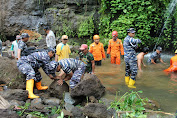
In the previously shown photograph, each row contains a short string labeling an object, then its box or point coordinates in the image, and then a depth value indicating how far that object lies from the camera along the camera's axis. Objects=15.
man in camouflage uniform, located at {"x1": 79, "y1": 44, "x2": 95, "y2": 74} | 5.93
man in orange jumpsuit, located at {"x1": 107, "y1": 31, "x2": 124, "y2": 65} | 8.48
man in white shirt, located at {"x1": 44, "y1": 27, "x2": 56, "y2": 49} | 7.11
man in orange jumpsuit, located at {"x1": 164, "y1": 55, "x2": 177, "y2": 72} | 7.68
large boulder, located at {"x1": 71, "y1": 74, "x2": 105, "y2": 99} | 4.41
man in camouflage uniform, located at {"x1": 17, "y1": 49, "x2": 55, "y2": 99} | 4.76
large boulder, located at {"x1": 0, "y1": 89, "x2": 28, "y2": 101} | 4.30
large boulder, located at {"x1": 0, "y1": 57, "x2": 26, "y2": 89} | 5.15
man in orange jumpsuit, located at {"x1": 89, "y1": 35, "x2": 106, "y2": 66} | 8.38
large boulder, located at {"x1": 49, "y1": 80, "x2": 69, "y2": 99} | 4.77
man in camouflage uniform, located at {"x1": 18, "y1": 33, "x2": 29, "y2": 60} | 6.00
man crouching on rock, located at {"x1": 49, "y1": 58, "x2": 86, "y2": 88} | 4.80
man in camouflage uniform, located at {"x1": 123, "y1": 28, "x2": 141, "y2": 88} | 5.62
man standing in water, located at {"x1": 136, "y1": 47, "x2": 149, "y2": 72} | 6.58
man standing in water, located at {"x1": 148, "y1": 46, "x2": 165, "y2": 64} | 9.12
